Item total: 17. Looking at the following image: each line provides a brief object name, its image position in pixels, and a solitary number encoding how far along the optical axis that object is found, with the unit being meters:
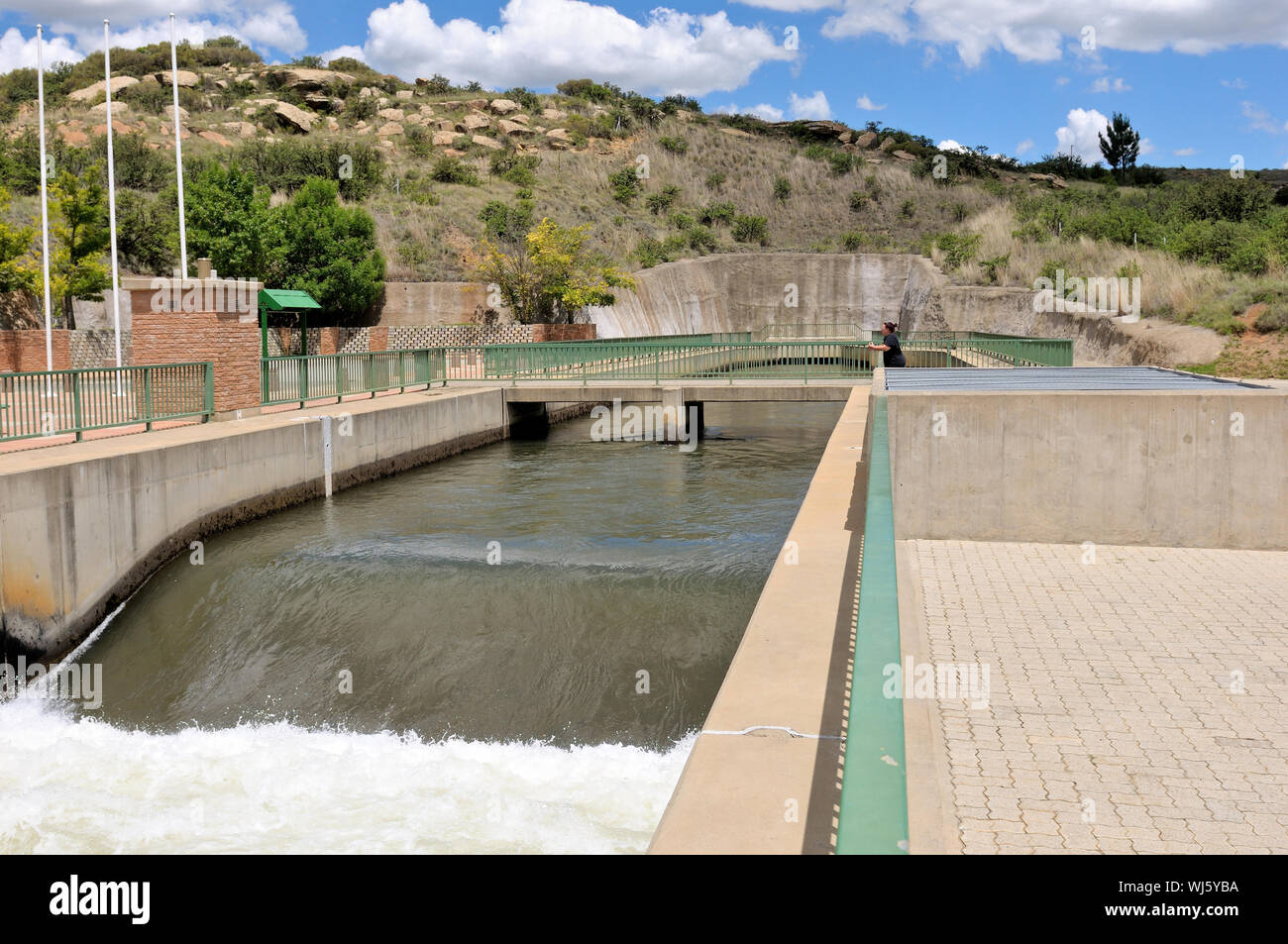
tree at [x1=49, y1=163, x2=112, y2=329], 31.77
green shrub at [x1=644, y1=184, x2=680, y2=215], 69.81
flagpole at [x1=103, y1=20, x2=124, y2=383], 22.80
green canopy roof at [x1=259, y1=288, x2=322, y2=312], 24.75
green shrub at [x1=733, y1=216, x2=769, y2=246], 69.12
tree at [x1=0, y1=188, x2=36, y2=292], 29.91
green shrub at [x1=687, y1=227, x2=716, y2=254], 64.12
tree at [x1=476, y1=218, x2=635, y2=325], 39.88
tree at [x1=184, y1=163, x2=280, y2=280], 35.88
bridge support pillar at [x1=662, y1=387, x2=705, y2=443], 27.08
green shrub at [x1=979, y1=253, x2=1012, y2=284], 46.59
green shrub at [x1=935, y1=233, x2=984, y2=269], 52.03
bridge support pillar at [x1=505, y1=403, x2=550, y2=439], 28.05
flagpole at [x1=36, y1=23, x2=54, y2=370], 21.36
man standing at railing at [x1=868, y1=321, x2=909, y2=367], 18.83
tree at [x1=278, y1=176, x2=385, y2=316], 37.78
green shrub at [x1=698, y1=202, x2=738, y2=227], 69.44
